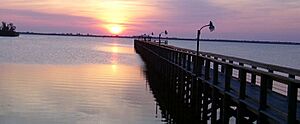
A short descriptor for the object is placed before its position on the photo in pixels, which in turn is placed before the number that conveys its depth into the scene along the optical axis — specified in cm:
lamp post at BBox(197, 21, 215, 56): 1331
